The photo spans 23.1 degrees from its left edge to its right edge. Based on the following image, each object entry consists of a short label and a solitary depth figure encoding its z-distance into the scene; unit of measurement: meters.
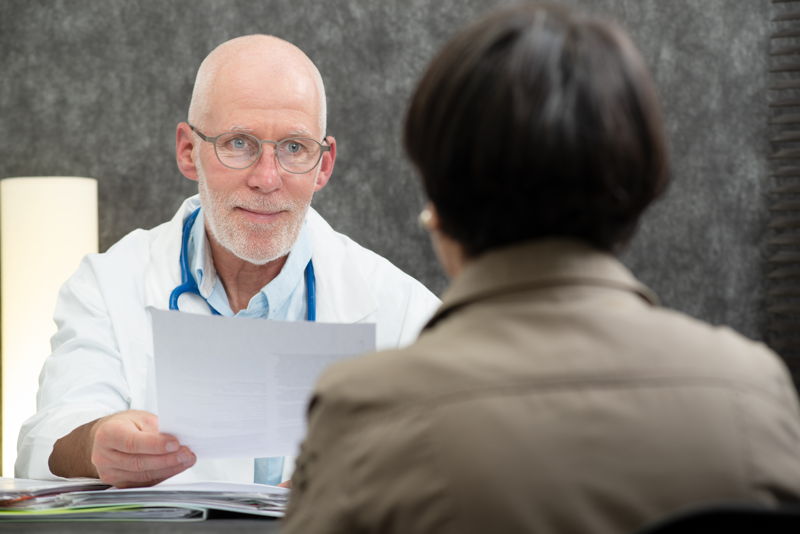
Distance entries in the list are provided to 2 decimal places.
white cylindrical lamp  2.66
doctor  2.10
